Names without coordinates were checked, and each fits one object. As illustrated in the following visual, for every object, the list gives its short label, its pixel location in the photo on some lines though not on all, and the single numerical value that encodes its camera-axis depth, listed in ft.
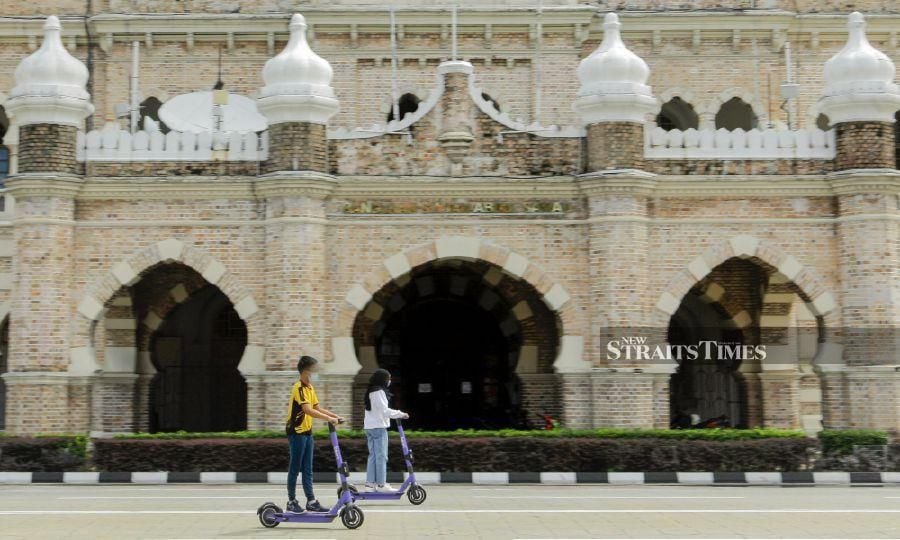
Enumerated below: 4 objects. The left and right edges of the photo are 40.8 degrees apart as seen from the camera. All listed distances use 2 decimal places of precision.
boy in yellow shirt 42.42
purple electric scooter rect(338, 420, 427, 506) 47.45
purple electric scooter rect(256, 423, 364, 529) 40.60
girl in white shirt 49.39
